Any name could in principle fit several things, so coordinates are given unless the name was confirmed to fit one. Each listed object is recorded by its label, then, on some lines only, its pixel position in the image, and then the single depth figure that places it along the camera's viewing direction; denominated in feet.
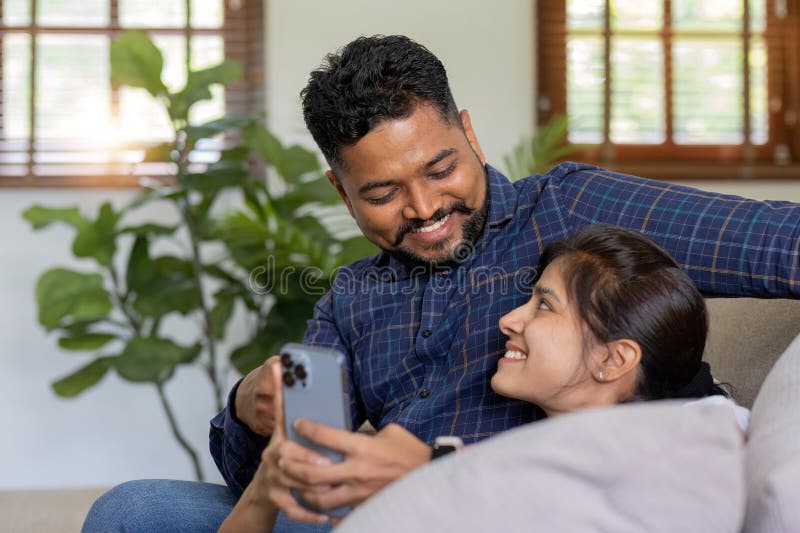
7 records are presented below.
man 4.14
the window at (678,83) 10.64
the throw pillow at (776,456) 2.60
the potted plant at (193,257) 8.66
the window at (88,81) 10.38
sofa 4.34
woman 3.64
